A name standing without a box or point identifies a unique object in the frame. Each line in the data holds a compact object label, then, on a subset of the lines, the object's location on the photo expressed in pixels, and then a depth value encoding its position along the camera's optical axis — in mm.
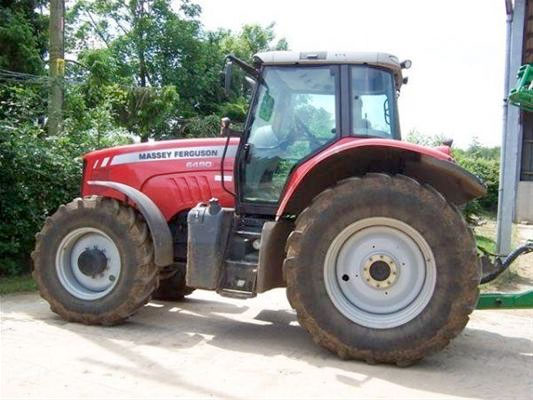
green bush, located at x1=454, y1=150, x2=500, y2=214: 21125
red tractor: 4617
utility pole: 10172
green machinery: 5047
